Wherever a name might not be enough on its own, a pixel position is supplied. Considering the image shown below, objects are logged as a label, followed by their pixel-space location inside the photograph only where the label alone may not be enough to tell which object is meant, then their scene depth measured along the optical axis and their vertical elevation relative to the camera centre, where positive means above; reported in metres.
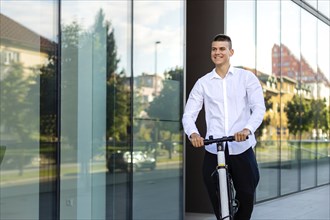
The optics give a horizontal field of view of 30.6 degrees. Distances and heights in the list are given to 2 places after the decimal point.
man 3.84 +0.00
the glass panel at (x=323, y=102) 16.61 +0.31
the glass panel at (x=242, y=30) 11.20 +1.59
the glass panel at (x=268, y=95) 12.65 +0.39
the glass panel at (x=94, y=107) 6.91 +0.05
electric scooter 3.55 -0.42
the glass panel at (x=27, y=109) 6.04 +0.02
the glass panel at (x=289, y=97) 13.95 +0.39
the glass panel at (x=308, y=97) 15.35 +0.41
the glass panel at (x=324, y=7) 16.41 +2.92
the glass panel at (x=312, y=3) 15.47 +2.87
